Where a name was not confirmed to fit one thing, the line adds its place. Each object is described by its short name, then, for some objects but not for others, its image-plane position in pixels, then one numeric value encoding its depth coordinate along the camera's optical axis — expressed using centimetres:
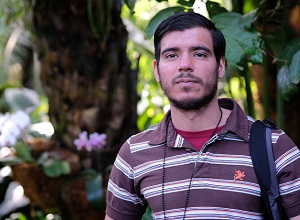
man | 161
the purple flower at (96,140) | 316
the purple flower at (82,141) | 318
